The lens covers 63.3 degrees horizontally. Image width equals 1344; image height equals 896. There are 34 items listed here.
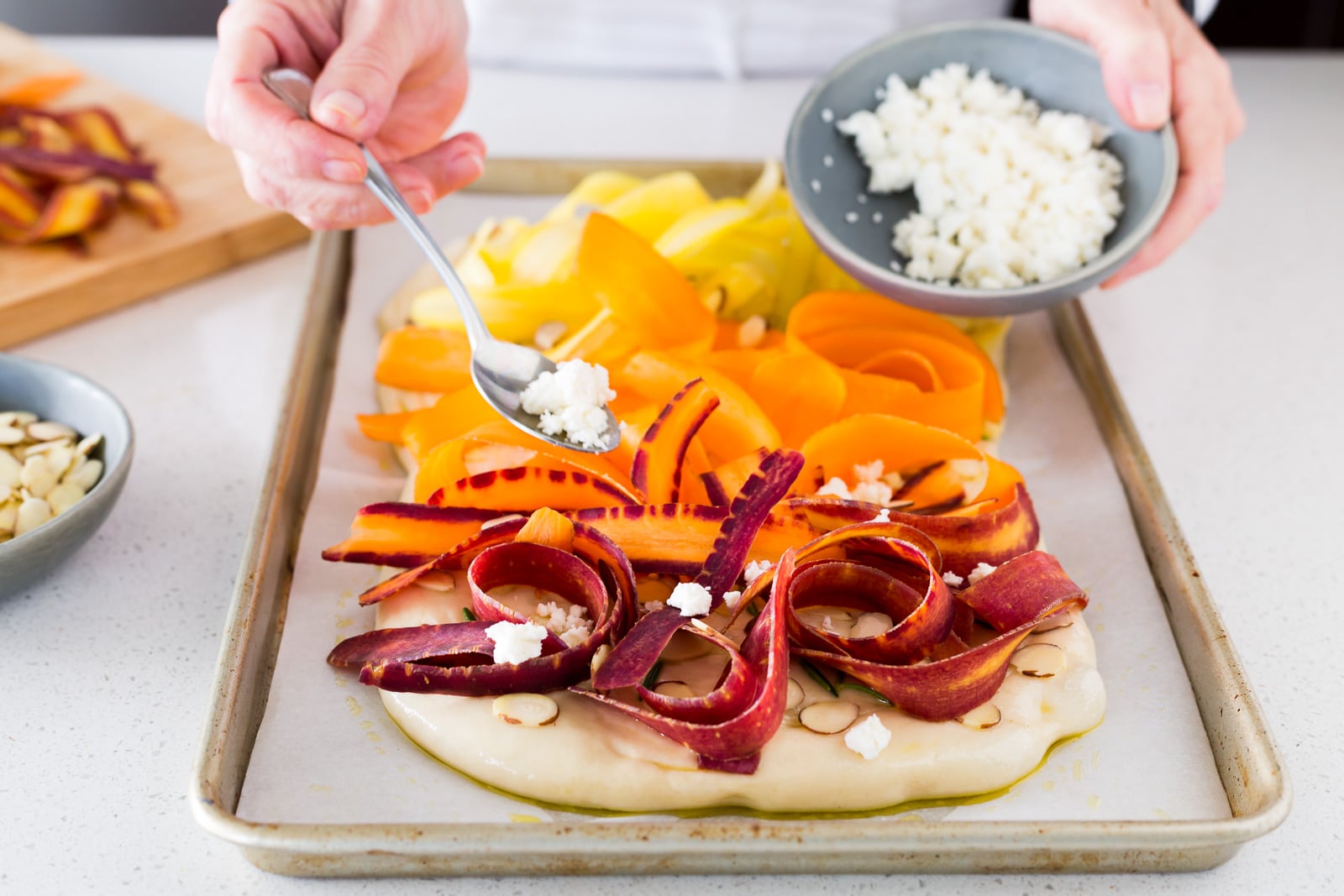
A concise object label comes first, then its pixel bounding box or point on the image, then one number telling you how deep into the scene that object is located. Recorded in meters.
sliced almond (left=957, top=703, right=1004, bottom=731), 0.88
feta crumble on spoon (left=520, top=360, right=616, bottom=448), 1.05
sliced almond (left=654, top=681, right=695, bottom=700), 0.90
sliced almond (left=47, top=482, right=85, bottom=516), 1.04
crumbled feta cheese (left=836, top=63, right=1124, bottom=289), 1.19
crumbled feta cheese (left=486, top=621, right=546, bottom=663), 0.87
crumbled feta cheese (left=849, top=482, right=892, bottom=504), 1.06
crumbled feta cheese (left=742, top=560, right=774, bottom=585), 0.95
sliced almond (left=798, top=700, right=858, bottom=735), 0.87
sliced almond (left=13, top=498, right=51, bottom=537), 1.02
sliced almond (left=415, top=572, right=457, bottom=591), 1.00
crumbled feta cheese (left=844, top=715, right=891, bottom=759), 0.85
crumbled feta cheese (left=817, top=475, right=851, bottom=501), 1.03
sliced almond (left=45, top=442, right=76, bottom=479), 1.06
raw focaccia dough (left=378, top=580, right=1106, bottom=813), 0.84
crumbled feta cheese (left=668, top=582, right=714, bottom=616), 0.90
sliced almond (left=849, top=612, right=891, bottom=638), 0.96
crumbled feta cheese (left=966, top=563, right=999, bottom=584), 0.99
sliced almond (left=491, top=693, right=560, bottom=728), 0.87
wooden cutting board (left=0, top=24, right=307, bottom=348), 1.42
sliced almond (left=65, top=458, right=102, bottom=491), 1.07
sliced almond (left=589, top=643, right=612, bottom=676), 0.89
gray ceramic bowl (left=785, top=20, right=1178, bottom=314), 1.21
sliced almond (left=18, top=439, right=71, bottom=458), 1.07
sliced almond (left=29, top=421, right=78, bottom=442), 1.10
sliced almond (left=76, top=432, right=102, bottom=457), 1.08
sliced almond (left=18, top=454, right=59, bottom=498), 1.04
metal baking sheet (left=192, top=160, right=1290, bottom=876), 0.78
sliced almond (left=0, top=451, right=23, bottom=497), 1.03
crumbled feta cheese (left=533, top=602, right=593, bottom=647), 0.91
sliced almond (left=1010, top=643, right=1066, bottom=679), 0.93
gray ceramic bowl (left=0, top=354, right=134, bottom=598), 0.98
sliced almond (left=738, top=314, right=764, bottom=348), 1.28
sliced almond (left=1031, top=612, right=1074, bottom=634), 0.97
